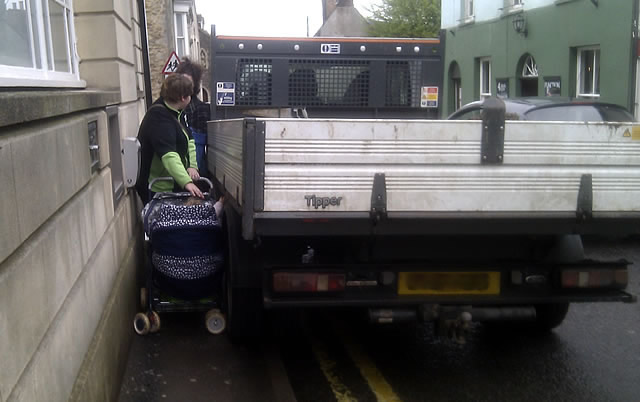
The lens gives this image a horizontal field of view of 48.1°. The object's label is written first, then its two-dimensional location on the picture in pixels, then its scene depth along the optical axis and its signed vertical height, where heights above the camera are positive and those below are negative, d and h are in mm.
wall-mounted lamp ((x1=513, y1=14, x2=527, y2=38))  20062 +1795
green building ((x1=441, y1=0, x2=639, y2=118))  15159 +1032
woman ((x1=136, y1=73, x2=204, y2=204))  5793 -373
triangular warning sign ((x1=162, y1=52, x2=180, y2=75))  14007 +635
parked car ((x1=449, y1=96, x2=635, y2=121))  8227 -259
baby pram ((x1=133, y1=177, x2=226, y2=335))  5195 -1192
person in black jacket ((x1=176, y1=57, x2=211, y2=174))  7863 -186
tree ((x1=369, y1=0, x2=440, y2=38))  36125 +3666
